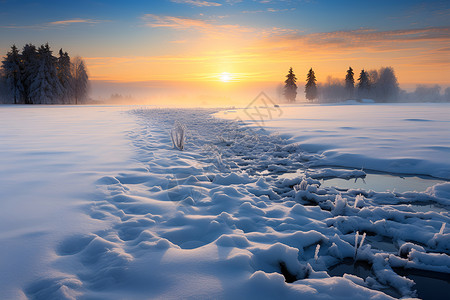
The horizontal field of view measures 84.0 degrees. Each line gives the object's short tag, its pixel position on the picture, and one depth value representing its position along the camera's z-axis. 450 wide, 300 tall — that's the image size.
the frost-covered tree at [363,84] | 67.94
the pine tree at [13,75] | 46.28
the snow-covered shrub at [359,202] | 3.76
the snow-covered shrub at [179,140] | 7.90
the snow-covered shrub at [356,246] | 2.57
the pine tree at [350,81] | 66.50
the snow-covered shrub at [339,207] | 3.49
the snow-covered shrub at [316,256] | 2.43
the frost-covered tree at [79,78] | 59.38
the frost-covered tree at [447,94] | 79.71
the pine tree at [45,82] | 48.38
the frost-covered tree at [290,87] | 67.88
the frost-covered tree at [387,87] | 75.25
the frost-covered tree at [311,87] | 66.31
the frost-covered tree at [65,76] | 54.81
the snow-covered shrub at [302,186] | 4.37
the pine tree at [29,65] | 48.81
